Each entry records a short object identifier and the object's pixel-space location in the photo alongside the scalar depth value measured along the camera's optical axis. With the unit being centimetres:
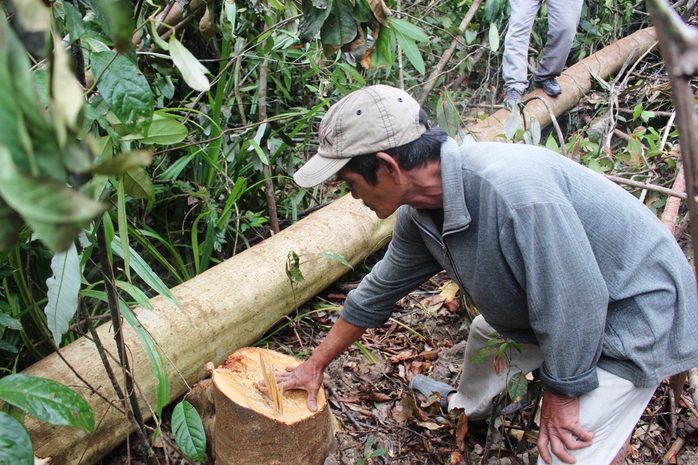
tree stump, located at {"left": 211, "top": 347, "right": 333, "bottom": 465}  185
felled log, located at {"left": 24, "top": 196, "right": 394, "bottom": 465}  195
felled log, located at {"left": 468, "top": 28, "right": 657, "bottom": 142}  461
